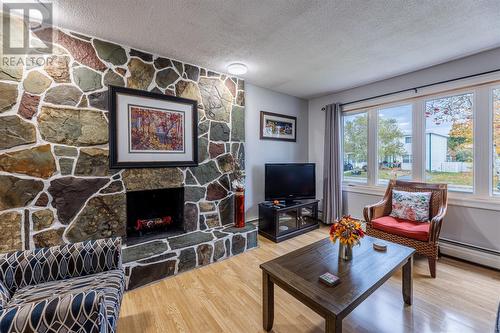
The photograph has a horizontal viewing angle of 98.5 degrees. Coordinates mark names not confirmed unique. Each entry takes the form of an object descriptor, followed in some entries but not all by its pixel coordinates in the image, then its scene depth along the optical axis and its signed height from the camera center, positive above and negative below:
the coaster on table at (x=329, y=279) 1.35 -0.73
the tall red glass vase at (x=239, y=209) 3.08 -0.62
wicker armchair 2.23 -0.61
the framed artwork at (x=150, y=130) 2.34 +0.44
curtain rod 2.48 +1.08
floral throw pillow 2.63 -0.50
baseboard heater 2.39 -1.03
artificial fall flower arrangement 1.66 -0.52
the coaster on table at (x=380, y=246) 1.81 -0.69
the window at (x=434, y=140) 2.48 +0.35
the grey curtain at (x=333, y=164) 3.81 +0.03
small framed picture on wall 3.72 +0.72
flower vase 1.69 -0.68
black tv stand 3.24 -0.85
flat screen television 3.44 -0.25
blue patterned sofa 0.87 -0.66
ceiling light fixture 2.79 +1.29
